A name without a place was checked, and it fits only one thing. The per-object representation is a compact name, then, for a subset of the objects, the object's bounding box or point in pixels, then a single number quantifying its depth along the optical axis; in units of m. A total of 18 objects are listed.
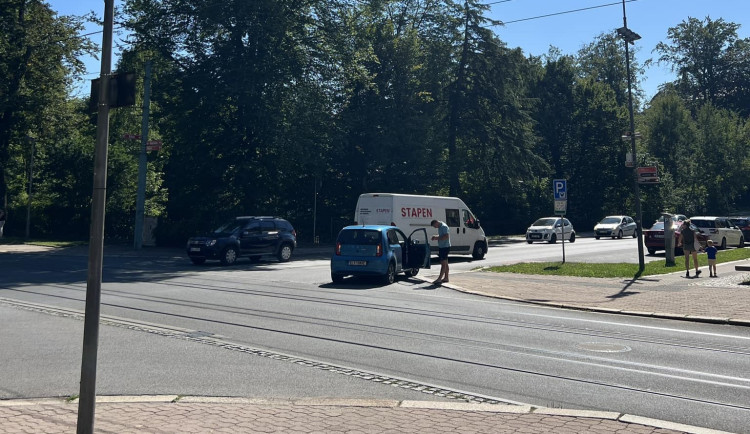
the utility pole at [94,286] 4.91
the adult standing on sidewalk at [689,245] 20.34
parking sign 23.77
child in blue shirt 19.95
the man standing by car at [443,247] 19.61
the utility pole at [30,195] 39.31
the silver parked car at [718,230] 32.81
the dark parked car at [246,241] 25.17
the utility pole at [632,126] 22.28
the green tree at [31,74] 39.62
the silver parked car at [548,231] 43.31
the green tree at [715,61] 88.31
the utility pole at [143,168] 32.75
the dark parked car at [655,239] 30.84
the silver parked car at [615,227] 48.06
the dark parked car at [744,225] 40.81
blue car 19.05
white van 25.86
